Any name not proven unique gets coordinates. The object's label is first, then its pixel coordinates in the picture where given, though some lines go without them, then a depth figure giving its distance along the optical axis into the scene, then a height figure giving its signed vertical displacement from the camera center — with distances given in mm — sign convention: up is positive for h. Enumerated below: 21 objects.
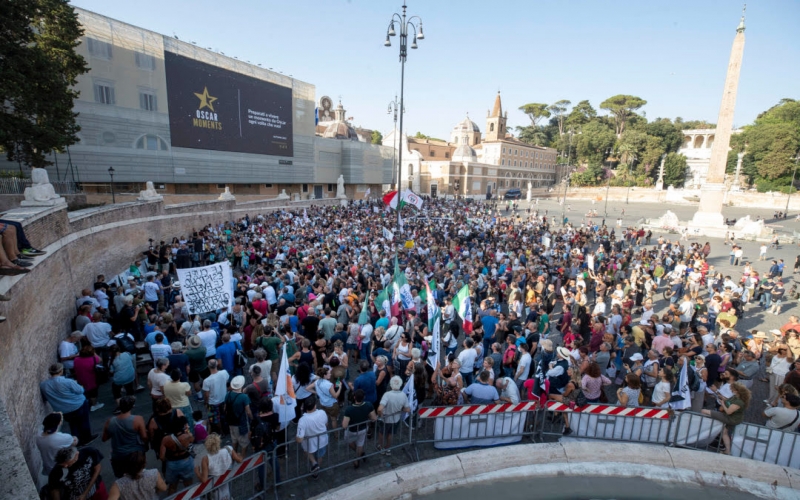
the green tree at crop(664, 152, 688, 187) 68375 +3964
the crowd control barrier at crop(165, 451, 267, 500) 3846 -3199
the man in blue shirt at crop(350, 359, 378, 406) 5453 -2712
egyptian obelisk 27422 +2404
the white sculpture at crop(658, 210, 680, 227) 34094 -2454
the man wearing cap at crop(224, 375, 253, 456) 4855 -2861
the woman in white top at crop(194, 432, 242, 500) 3887 -2781
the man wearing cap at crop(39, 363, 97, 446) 5023 -2858
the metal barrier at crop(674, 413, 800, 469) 5191 -3245
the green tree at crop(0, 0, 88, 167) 13508 +3293
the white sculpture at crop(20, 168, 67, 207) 8602 -527
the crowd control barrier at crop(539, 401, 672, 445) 5621 -3261
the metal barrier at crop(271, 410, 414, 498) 4980 -3643
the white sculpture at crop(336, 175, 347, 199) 38906 -839
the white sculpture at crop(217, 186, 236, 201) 25375 -1316
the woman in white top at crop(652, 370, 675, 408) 5758 -2803
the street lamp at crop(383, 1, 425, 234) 13609 +4938
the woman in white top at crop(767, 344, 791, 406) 6719 -2875
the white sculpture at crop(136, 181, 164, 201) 17594 -993
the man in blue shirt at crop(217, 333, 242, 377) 6406 -2798
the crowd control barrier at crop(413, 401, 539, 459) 5516 -3362
